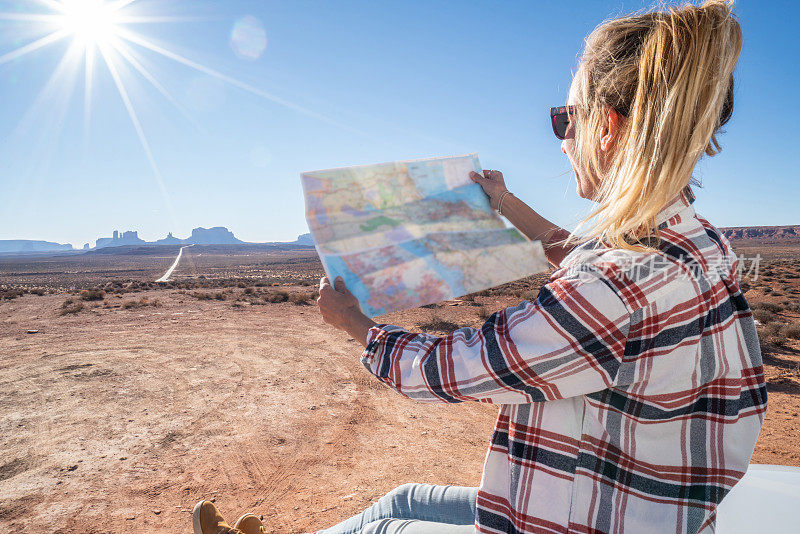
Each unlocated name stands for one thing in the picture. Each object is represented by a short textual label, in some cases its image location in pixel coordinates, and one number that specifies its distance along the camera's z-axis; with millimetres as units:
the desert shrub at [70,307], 12859
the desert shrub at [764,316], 10242
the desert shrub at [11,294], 17891
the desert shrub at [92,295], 16562
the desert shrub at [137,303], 14013
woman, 828
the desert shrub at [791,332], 8719
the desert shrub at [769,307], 11784
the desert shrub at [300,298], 15320
